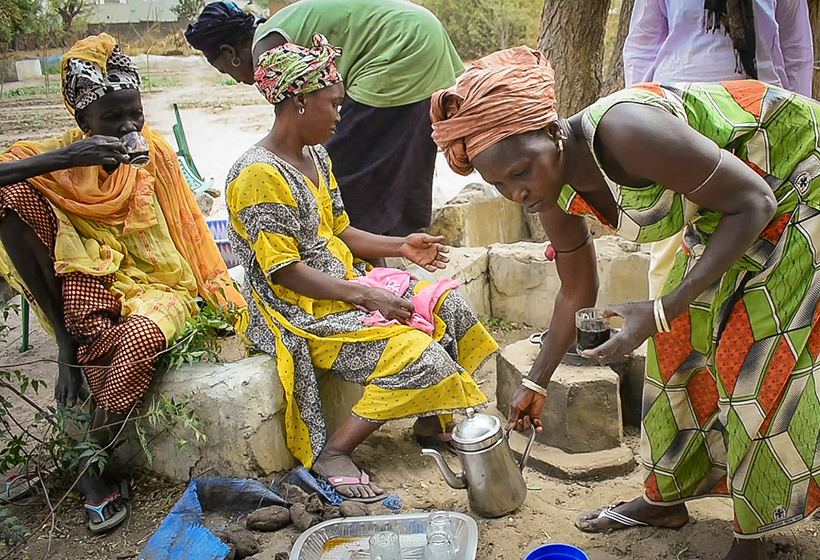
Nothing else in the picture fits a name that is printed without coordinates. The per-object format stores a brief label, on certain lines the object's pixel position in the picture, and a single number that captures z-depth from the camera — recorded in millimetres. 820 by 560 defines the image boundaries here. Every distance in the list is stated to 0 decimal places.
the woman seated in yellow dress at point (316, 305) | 2990
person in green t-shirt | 3863
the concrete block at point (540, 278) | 4523
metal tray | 2410
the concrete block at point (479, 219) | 5645
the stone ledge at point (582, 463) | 3145
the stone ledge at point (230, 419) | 2988
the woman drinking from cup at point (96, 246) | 2986
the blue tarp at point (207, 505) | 2615
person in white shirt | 3080
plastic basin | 2154
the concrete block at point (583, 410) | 3264
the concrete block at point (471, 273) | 4438
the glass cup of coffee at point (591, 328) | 2045
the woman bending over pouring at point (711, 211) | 1847
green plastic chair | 6777
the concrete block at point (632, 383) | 3539
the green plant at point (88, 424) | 2914
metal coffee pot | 2547
